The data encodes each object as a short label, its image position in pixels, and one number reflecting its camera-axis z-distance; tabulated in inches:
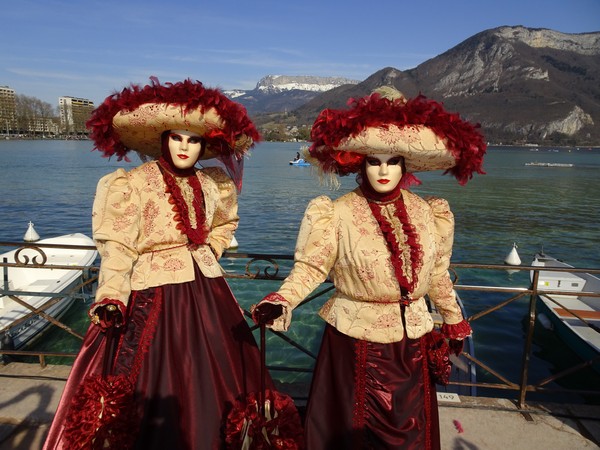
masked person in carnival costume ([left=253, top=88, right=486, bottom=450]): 81.4
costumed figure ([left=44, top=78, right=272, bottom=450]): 84.3
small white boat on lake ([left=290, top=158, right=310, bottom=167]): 2244.6
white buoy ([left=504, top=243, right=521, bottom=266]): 578.3
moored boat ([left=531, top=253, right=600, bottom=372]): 356.2
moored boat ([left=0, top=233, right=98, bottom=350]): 335.3
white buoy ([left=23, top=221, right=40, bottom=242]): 568.1
